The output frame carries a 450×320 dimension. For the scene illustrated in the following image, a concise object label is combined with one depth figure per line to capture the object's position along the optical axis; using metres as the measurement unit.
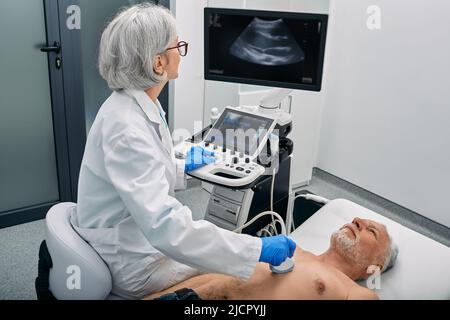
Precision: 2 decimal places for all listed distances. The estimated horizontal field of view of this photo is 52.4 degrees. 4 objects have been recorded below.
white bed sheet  1.46
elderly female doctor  1.08
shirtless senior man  1.32
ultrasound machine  1.56
